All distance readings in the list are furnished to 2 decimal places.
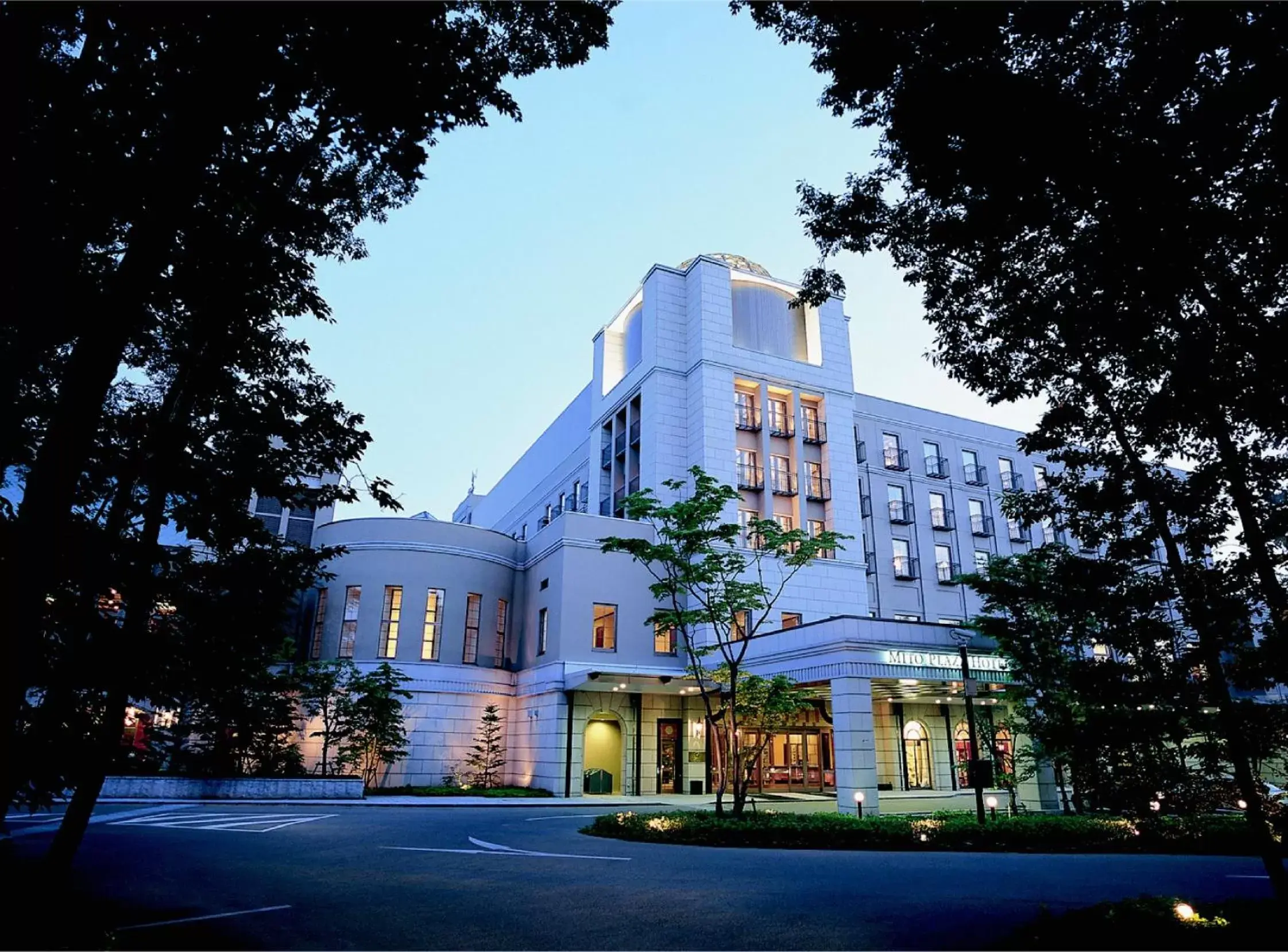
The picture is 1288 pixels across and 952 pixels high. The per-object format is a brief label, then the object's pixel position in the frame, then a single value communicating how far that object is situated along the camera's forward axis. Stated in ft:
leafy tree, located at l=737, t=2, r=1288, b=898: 20.59
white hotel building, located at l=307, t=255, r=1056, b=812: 91.97
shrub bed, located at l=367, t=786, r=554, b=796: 86.28
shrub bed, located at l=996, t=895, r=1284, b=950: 18.97
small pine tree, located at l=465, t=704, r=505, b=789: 95.14
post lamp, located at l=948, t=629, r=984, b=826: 51.63
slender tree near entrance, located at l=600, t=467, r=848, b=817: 58.75
